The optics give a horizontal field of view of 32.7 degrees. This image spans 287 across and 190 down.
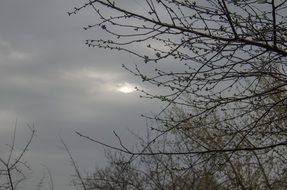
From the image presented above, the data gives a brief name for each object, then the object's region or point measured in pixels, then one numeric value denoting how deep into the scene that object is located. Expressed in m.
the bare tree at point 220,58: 3.92
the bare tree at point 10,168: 7.50
